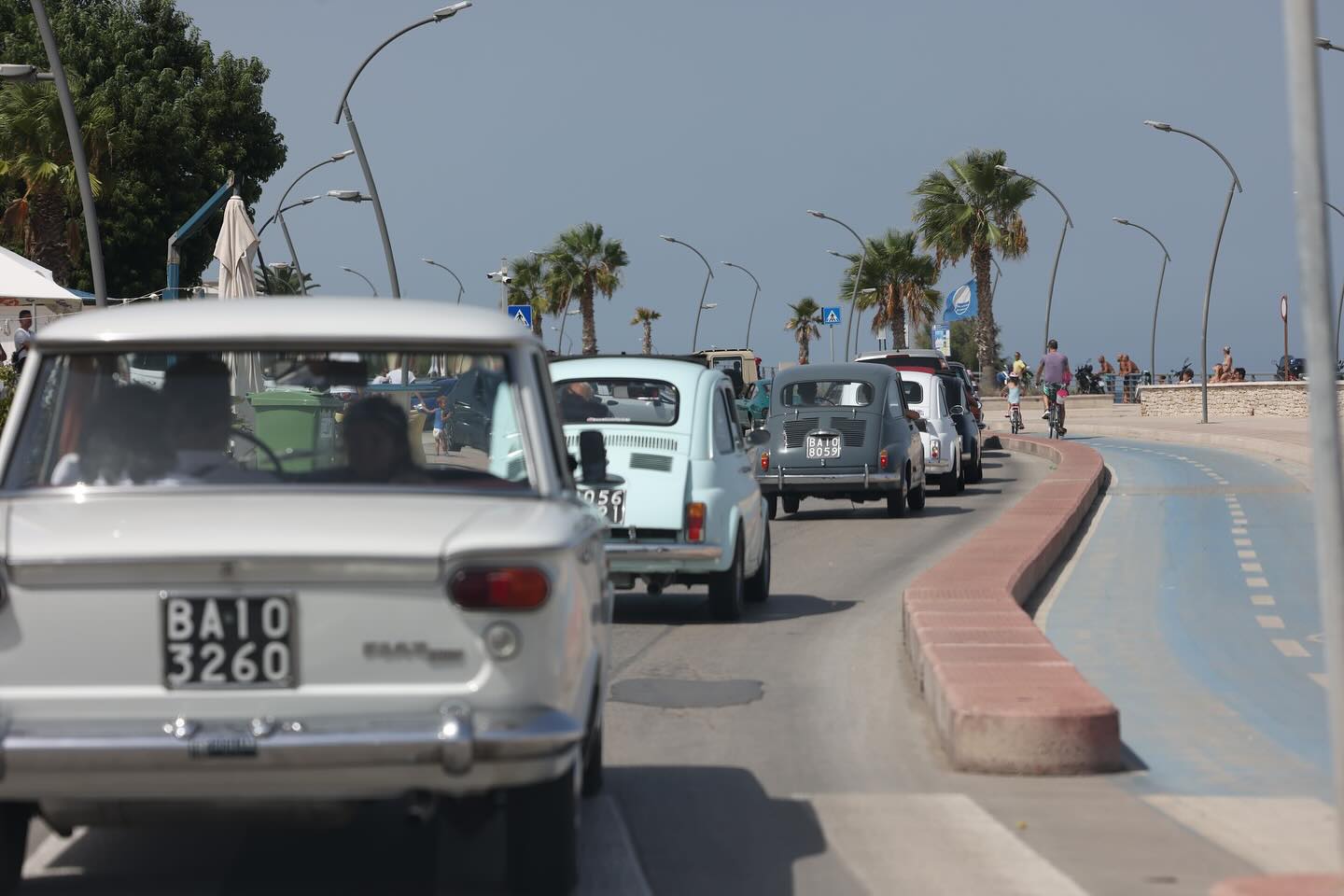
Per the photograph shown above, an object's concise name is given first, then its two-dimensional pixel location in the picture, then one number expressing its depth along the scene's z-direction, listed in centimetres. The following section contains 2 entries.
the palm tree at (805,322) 11475
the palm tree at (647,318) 12176
